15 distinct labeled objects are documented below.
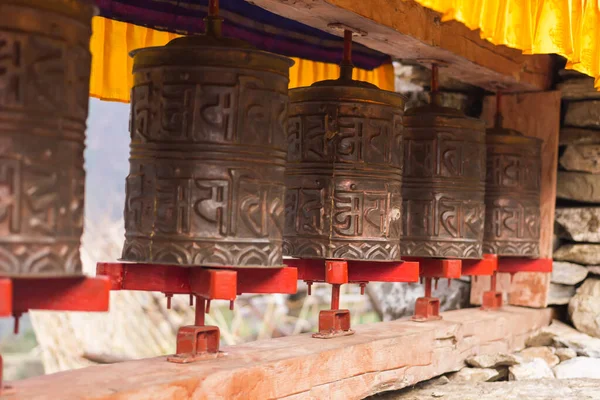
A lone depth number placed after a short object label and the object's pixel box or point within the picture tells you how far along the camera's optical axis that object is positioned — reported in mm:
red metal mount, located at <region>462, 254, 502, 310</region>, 6043
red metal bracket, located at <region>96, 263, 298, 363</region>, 3695
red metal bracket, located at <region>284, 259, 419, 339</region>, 4766
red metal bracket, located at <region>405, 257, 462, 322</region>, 5570
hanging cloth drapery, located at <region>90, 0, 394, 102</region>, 4801
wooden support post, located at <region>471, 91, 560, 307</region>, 6910
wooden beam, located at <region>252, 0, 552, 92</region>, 4395
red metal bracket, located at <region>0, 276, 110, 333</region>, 2734
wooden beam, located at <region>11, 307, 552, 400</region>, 3271
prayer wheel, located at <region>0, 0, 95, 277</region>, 2564
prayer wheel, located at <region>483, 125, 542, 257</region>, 6328
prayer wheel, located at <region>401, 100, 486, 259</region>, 5551
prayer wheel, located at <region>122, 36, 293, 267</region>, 3486
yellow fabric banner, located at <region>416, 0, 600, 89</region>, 3996
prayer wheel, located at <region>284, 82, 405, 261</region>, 4590
